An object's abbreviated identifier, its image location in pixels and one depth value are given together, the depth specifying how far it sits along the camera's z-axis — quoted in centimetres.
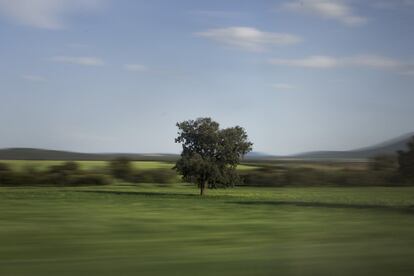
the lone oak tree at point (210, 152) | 4797
